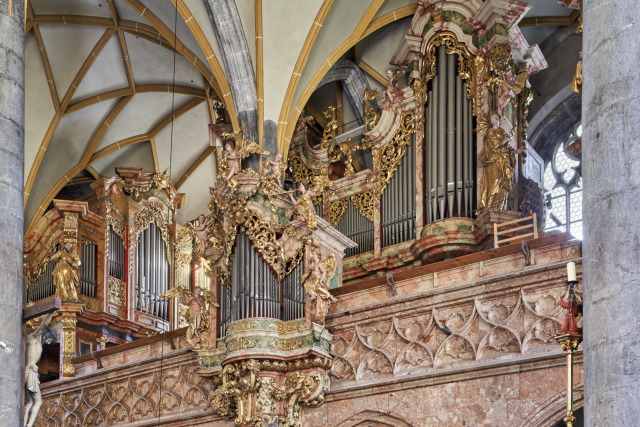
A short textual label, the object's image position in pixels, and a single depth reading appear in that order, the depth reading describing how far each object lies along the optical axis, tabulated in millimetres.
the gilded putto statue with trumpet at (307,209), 11414
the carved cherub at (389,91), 13273
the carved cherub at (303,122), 14570
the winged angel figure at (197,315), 11898
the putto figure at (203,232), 12367
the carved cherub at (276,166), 11922
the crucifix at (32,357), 5297
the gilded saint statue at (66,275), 15039
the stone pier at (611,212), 3902
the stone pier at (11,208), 5016
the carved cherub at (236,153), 11930
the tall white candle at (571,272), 5609
